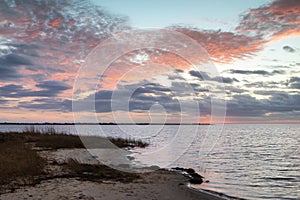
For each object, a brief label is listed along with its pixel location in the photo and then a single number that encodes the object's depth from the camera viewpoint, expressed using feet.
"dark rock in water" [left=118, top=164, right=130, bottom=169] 84.75
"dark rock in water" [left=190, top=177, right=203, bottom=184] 73.79
